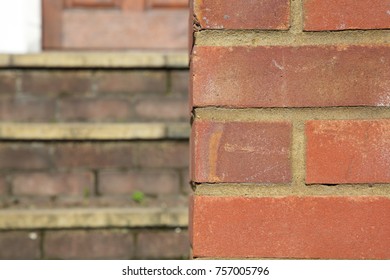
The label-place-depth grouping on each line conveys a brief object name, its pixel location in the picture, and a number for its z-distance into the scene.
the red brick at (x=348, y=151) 1.63
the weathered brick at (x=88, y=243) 2.85
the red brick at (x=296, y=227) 1.63
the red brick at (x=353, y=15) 1.63
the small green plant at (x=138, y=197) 3.20
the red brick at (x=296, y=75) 1.63
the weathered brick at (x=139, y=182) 3.26
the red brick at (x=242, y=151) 1.64
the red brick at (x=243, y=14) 1.64
